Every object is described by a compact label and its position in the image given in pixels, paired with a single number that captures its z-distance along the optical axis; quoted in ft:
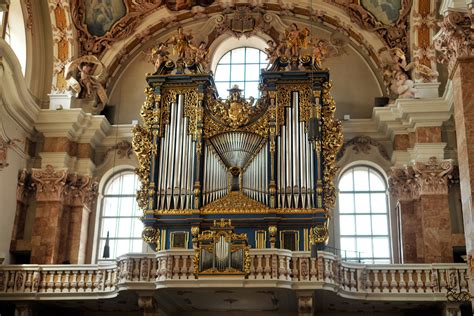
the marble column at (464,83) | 46.75
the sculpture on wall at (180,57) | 69.87
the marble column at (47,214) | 68.64
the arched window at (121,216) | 73.41
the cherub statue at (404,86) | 71.65
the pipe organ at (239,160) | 62.85
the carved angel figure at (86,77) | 75.00
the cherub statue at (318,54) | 68.85
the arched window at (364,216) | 71.36
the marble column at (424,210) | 65.41
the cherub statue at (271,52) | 73.10
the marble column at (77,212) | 70.69
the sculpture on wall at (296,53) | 68.95
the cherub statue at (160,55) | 70.54
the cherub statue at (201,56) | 71.00
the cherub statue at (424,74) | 71.61
